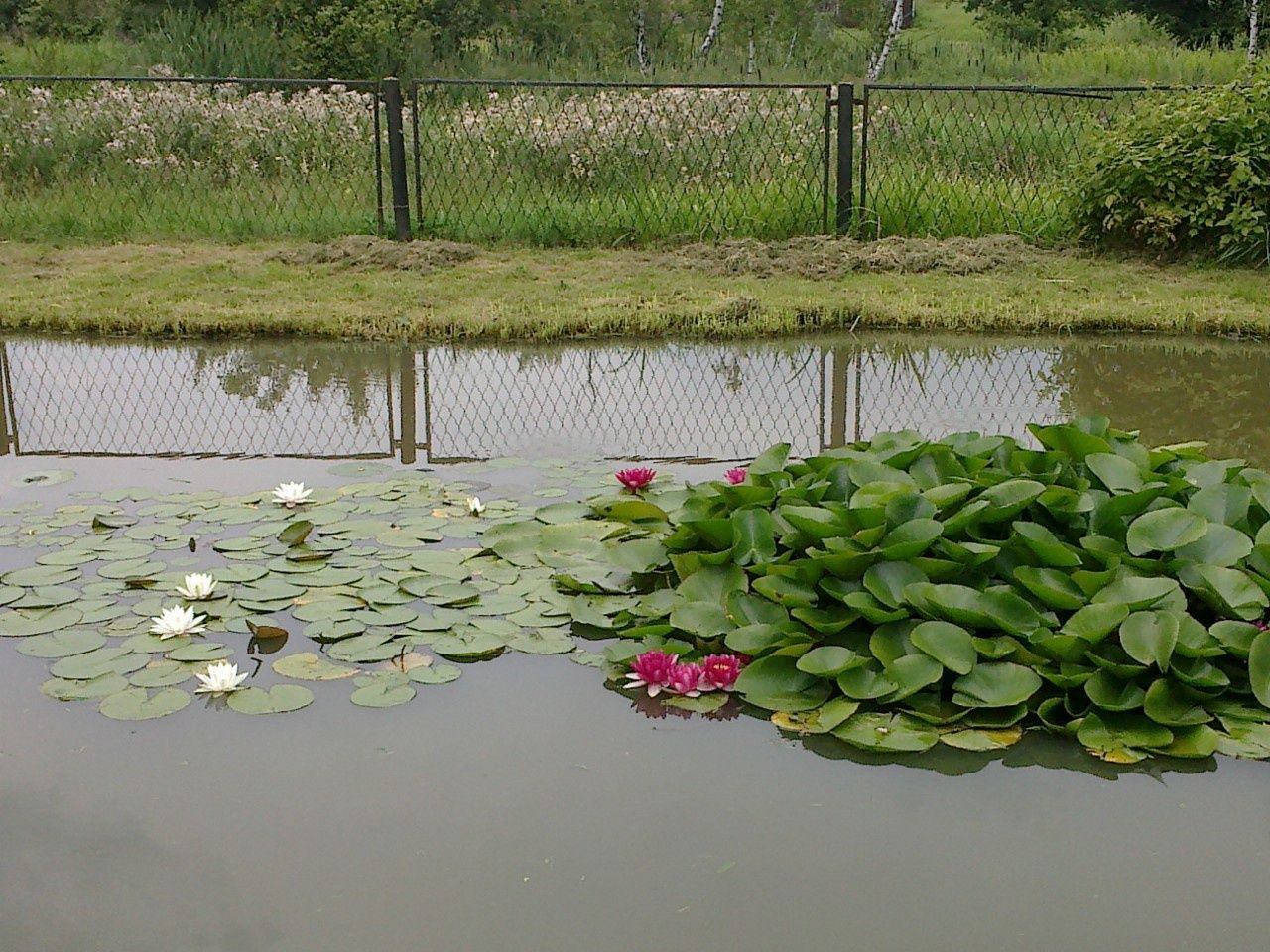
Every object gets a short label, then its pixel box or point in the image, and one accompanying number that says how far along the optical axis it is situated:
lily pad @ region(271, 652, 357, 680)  2.75
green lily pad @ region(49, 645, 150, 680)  2.75
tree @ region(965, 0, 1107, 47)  21.42
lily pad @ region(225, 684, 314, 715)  2.62
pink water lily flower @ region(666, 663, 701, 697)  2.68
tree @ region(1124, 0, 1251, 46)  19.05
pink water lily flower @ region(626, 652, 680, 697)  2.70
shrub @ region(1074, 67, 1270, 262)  7.28
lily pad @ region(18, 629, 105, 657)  2.84
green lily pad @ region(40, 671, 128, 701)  2.67
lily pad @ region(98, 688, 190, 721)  2.60
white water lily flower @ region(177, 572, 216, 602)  3.05
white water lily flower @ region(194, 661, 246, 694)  2.64
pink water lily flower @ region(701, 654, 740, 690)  2.69
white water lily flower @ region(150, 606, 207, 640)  2.88
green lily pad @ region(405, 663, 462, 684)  2.75
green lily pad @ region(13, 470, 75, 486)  3.99
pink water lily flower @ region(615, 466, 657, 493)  3.73
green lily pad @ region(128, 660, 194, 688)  2.71
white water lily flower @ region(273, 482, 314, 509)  3.71
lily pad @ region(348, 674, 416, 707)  2.66
